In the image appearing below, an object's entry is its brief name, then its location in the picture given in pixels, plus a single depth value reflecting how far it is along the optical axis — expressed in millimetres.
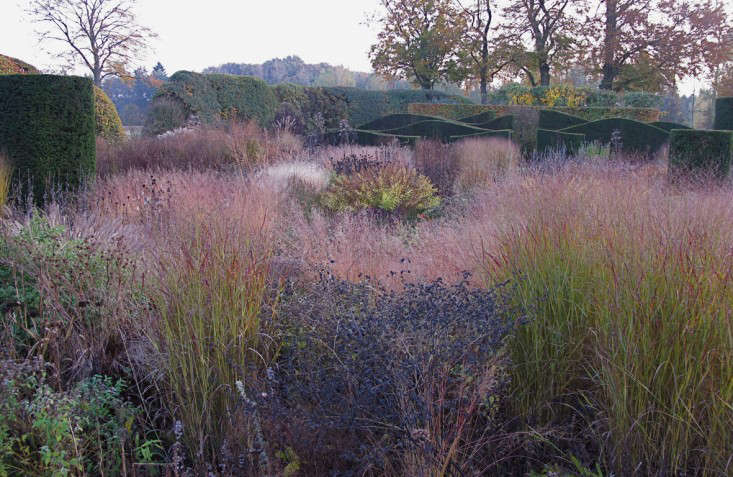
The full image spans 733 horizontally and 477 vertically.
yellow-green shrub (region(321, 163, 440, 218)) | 7574
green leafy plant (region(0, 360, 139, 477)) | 2242
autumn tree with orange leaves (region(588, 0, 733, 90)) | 25156
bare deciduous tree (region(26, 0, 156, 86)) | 27344
